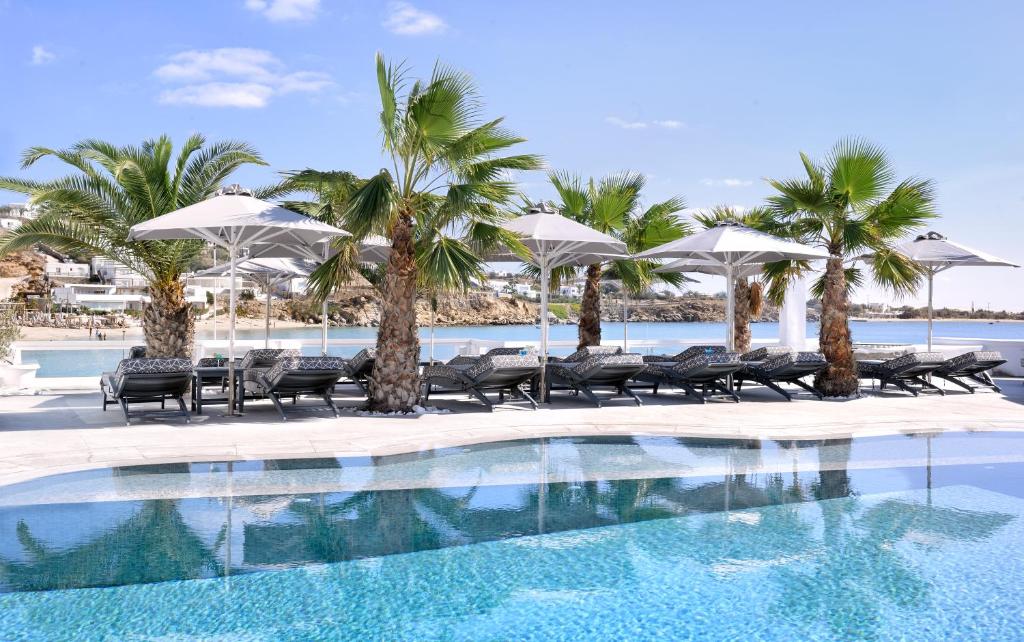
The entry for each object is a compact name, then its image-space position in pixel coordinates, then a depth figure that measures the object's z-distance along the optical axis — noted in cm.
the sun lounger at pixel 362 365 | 1223
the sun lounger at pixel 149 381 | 919
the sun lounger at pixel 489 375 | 1100
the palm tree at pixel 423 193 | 972
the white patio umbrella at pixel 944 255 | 1479
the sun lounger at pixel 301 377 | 989
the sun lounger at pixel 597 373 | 1152
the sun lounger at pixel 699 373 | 1201
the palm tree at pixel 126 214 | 1205
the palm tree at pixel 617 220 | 1519
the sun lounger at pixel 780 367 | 1255
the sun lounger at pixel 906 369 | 1355
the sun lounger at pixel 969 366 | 1412
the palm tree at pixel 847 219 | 1250
